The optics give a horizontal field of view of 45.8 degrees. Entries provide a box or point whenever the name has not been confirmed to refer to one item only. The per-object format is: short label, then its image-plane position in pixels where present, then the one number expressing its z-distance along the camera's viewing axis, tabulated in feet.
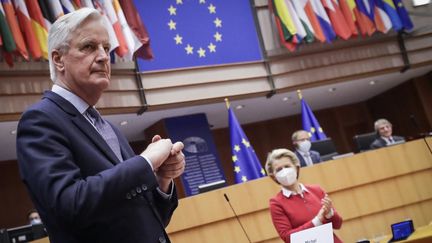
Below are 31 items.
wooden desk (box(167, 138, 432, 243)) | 18.13
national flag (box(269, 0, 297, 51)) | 31.71
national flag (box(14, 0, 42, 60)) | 22.97
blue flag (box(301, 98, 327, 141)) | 31.50
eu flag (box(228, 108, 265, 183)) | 27.68
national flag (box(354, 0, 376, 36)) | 33.76
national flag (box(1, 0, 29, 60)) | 22.31
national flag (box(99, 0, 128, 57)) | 26.23
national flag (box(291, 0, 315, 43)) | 32.09
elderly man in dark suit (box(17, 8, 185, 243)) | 4.06
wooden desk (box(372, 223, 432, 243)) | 9.51
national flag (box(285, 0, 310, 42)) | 31.85
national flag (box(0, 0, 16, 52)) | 21.80
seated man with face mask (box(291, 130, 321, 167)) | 24.26
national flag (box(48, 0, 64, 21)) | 24.08
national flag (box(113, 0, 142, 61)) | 26.37
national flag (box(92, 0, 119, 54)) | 25.29
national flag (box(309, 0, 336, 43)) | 32.81
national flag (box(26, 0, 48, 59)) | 23.38
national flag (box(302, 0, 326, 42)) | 32.48
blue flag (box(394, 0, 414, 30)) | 34.97
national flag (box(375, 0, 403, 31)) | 34.55
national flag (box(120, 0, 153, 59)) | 27.26
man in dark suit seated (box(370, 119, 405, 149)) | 25.43
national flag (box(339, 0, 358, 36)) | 33.22
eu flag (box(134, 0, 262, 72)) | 29.89
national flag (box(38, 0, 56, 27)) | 24.30
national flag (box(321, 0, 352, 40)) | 33.04
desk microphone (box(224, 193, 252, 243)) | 17.33
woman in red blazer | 11.55
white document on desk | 8.83
